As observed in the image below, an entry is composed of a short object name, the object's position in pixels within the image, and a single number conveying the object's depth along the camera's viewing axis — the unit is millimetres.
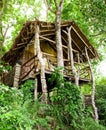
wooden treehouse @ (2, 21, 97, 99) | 6348
